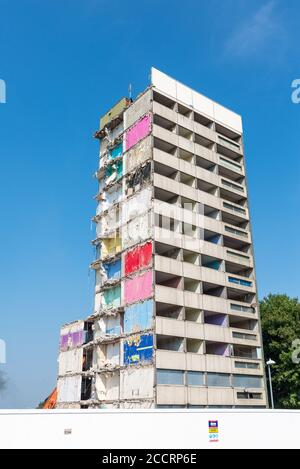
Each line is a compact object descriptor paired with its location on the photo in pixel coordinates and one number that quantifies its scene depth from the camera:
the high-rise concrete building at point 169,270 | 46.50
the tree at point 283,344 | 53.47
